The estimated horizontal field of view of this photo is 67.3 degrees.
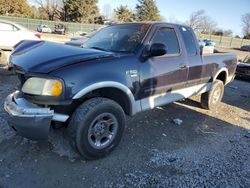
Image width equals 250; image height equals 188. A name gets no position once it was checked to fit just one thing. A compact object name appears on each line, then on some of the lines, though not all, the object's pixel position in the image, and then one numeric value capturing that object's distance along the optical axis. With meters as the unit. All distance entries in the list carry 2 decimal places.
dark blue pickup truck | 2.24
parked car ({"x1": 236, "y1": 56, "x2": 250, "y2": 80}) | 8.00
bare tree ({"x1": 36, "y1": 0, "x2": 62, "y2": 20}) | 41.09
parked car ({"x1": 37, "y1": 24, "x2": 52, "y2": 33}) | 28.92
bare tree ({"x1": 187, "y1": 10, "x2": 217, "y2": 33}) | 51.25
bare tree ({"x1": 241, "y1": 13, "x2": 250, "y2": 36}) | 55.38
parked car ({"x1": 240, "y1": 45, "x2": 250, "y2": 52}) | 31.25
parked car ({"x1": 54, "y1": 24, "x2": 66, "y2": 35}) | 30.14
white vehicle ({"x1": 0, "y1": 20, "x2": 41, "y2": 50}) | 7.93
